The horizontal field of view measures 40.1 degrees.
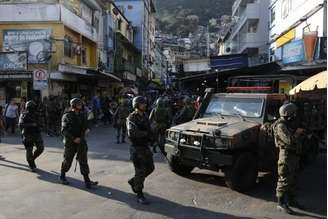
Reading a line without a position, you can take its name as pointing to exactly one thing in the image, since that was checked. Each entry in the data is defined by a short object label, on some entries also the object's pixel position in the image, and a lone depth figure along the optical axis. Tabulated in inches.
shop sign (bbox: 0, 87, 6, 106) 967.6
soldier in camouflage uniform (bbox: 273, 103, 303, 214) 278.7
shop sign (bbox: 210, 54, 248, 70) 1171.3
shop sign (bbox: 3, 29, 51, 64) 967.6
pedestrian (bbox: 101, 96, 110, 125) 1011.3
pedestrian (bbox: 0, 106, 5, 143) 727.4
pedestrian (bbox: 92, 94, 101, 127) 972.7
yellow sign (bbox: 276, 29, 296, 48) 1025.8
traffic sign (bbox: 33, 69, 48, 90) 733.9
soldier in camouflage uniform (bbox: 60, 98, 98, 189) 350.0
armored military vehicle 336.5
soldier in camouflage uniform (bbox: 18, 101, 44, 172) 418.6
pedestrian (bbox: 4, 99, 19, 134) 755.4
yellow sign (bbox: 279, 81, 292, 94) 802.7
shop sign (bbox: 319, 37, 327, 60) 740.0
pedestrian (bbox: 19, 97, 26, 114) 820.7
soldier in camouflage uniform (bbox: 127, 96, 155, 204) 305.3
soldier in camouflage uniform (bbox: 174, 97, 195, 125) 523.2
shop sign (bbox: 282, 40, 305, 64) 814.5
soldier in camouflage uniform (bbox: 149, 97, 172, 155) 517.7
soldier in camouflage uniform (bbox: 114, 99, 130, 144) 630.5
